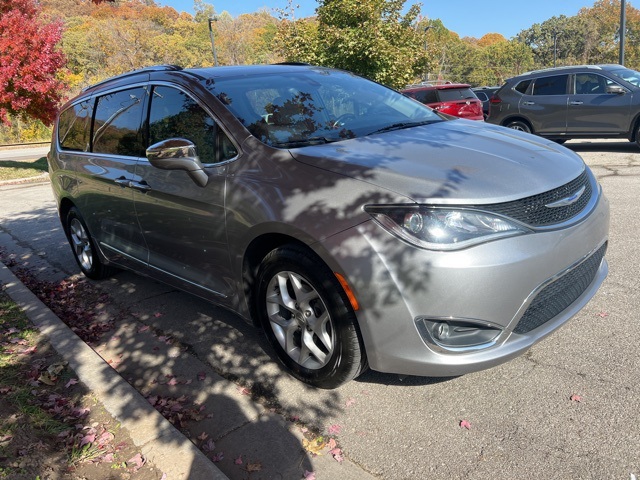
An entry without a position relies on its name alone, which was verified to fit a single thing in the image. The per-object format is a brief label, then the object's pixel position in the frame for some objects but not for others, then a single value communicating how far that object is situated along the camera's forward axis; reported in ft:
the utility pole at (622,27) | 52.60
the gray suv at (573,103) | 33.04
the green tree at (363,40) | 44.93
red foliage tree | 46.80
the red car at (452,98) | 40.68
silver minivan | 7.88
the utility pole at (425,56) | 51.58
